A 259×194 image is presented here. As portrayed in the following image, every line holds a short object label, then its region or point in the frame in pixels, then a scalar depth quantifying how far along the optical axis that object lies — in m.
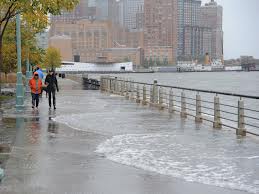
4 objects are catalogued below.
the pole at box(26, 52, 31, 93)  37.59
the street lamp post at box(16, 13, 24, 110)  21.33
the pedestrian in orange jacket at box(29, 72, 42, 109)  22.66
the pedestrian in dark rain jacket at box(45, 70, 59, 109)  23.23
